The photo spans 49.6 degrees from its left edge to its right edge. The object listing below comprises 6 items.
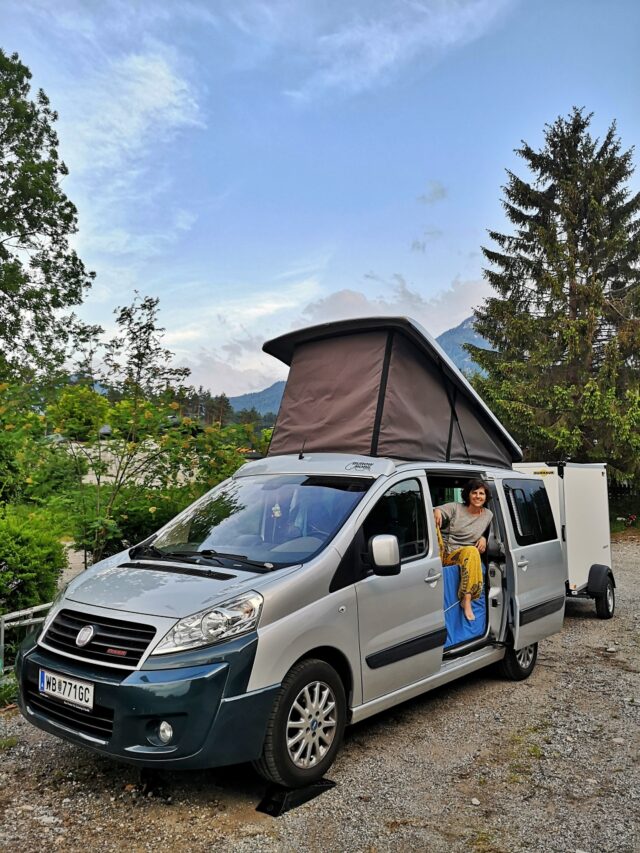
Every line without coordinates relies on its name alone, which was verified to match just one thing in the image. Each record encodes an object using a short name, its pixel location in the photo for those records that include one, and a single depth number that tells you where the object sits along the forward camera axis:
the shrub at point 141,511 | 7.92
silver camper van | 3.59
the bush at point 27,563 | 6.00
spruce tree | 21.39
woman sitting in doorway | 5.96
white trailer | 9.69
